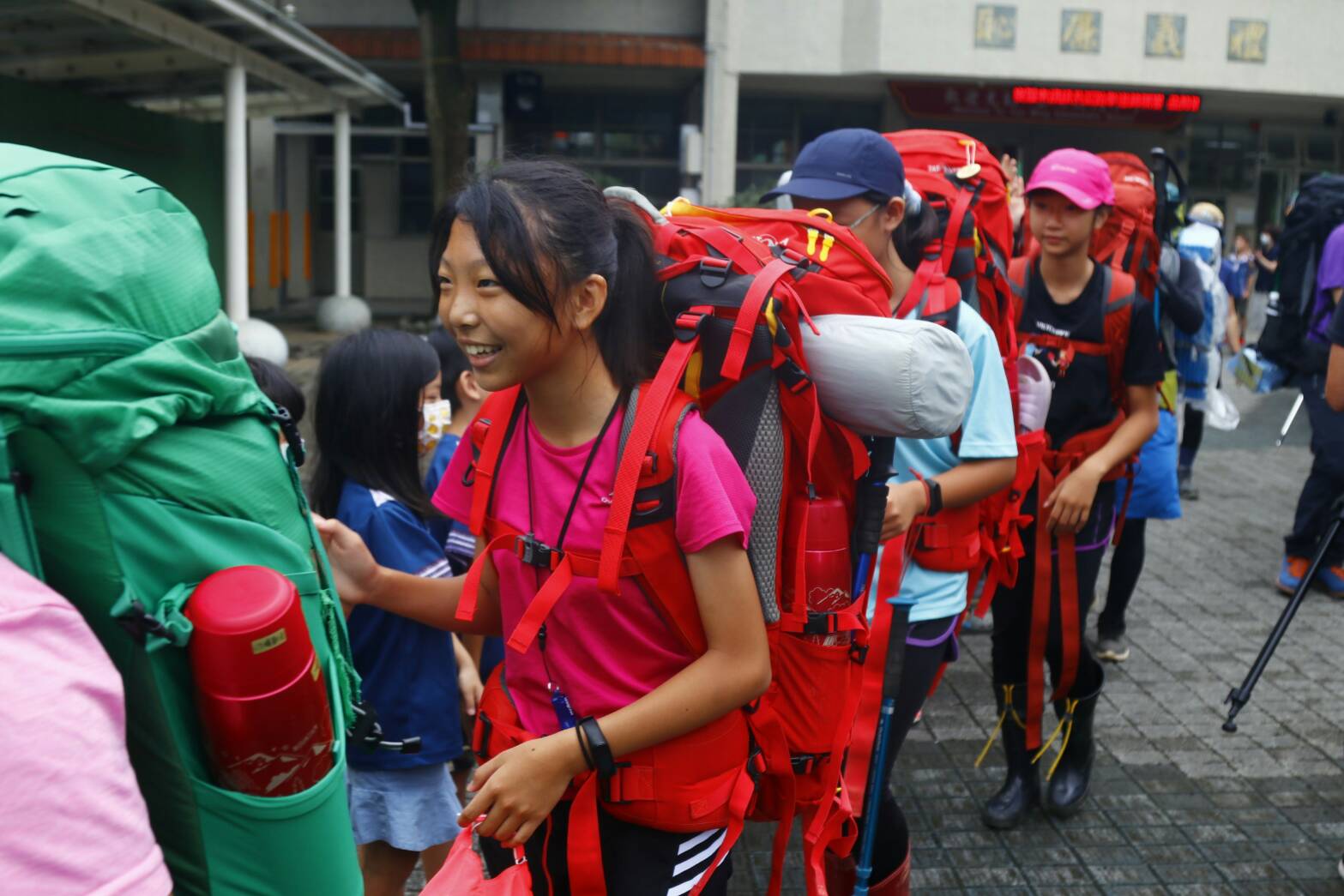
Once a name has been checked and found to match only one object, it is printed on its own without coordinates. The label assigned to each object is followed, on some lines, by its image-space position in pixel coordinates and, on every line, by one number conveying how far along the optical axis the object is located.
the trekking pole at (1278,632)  4.29
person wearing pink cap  4.13
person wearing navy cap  3.14
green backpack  1.17
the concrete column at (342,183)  17.30
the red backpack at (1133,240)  4.56
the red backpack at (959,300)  3.11
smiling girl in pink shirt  1.92
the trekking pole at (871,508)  2.54
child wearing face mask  2.86
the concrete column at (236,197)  12.52
